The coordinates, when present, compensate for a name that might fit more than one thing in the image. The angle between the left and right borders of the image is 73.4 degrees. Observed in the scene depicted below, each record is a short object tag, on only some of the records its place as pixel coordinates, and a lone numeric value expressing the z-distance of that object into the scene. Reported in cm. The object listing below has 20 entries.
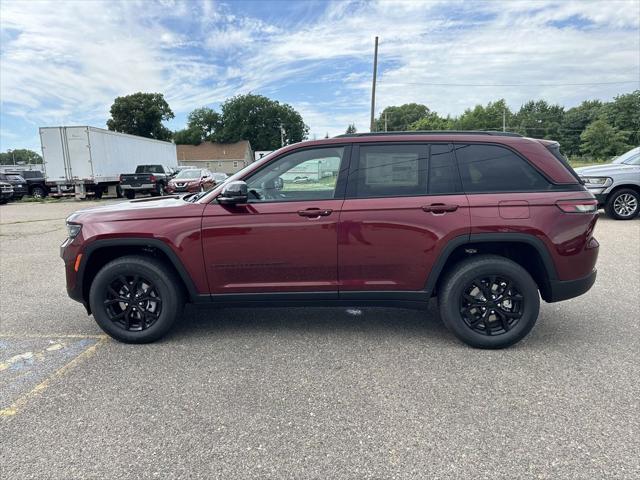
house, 7850
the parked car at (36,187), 2242
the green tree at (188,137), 8588
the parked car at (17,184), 2155
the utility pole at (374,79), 2830
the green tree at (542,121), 9580
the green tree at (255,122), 8794
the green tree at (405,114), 12470
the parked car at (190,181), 1955
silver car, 991
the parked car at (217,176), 2270
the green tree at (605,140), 6469
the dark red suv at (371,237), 350
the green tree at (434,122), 10226
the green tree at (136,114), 6075
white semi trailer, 2000
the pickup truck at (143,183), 2138
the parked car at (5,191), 2009
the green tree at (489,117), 10062
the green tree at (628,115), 7081
